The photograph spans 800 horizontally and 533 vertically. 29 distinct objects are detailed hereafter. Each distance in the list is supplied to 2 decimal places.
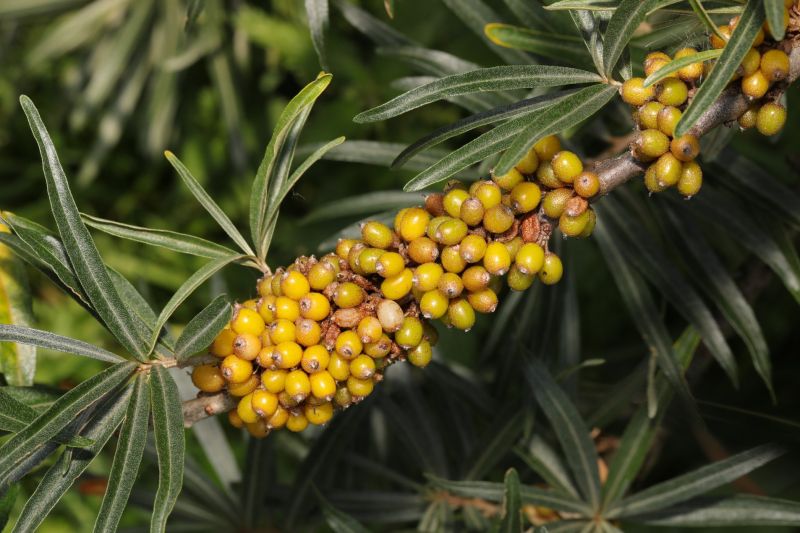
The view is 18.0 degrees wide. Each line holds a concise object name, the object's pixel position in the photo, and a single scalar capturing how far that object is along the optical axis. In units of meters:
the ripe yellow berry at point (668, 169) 0.60
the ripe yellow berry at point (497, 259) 0.60
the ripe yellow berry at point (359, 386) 0.61
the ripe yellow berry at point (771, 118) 0.60
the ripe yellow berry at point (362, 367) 0.60
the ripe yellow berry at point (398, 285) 0.60
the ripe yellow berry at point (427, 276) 0.60
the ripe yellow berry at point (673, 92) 0.60
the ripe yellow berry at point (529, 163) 0.61
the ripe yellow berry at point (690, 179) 0.60
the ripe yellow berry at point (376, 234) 0.60
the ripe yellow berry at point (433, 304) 0.60
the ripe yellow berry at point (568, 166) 0.60
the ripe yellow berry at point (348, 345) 0.60
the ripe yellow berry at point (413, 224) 0.61
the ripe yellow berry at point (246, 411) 0.61
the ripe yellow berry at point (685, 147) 0.59
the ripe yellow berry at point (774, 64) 0.59
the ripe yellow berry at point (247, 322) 0.61
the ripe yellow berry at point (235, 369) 0.61
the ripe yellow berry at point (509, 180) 0.61
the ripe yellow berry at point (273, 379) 0.61
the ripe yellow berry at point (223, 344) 0.61
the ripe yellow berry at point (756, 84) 0.59
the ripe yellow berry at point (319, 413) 0.62
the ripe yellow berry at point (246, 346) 0.61
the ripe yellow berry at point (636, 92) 0.60
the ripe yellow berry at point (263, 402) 0.61
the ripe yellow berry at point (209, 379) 0.62
